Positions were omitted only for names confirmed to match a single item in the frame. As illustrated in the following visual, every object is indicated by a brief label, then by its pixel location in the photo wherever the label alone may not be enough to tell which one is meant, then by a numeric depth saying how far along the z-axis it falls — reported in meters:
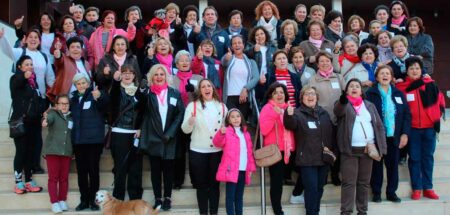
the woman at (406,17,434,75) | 7.27
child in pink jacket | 5.59
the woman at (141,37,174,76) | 6.54
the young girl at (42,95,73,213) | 5.79
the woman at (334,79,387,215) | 5.86
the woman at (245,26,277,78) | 6.80
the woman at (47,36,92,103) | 6.53
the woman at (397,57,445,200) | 6.39
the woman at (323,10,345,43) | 7.63
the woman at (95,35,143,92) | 6.07
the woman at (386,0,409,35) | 7.91
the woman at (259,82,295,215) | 5.86
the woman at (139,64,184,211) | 5.79
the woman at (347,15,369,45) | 7.81
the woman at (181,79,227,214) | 5.72
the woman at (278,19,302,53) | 7.19
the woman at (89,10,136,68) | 7.09
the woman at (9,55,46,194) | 6.04
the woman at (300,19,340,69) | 7.04
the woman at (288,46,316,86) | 6.63
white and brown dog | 5.41
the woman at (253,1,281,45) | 7.66
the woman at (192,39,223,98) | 6.57
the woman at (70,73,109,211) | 5.87
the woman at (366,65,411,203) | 6.20
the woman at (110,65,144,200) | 5.83
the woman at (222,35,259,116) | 6.52
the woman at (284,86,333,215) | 5.75
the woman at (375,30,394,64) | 7.09
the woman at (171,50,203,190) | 6.18
